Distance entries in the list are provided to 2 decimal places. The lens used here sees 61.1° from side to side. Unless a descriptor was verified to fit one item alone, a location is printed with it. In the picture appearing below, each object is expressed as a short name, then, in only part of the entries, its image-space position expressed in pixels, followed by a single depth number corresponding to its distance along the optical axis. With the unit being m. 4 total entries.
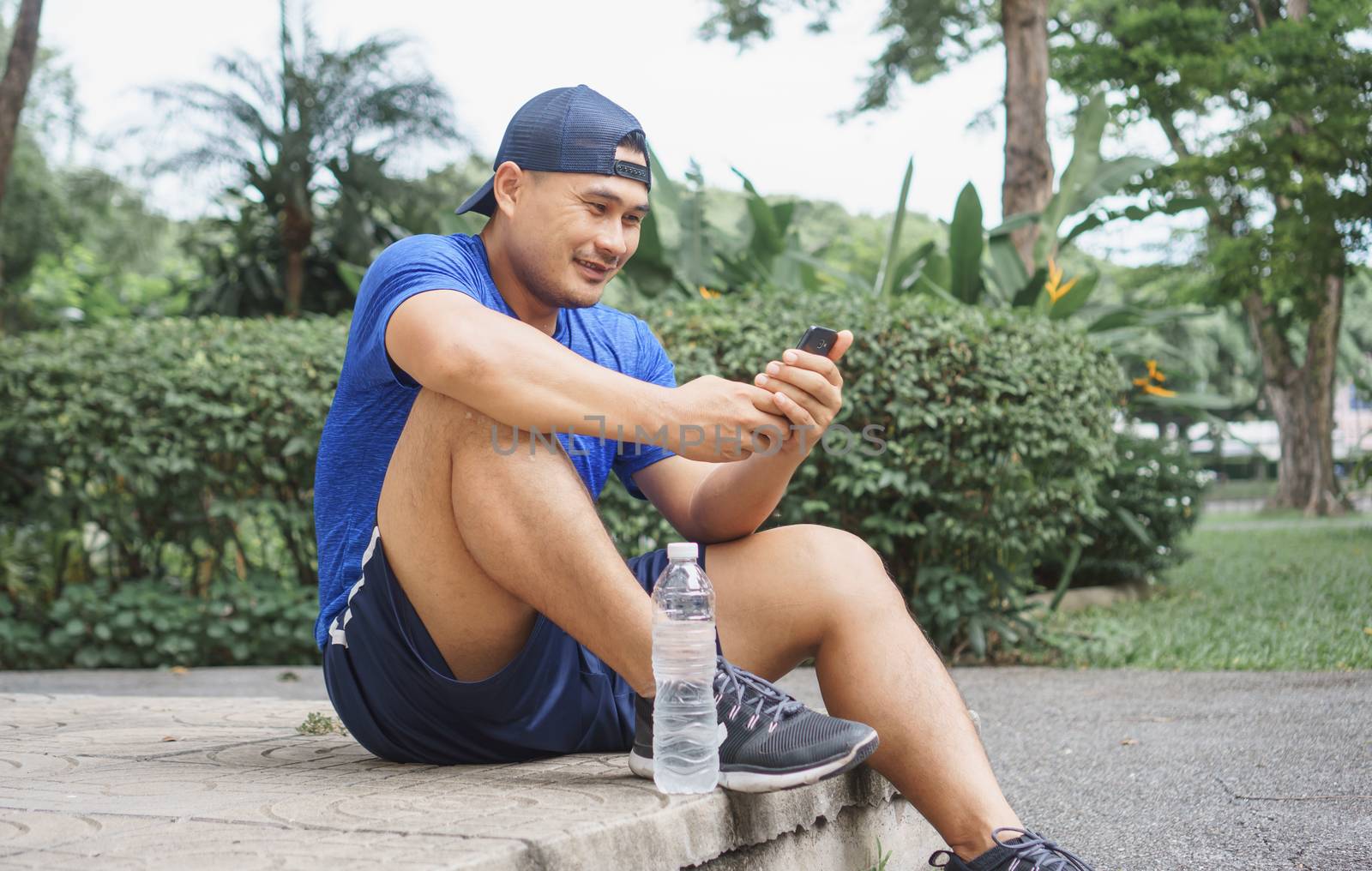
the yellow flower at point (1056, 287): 6.33
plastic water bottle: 1.89
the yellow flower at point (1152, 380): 6.86
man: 1.91
